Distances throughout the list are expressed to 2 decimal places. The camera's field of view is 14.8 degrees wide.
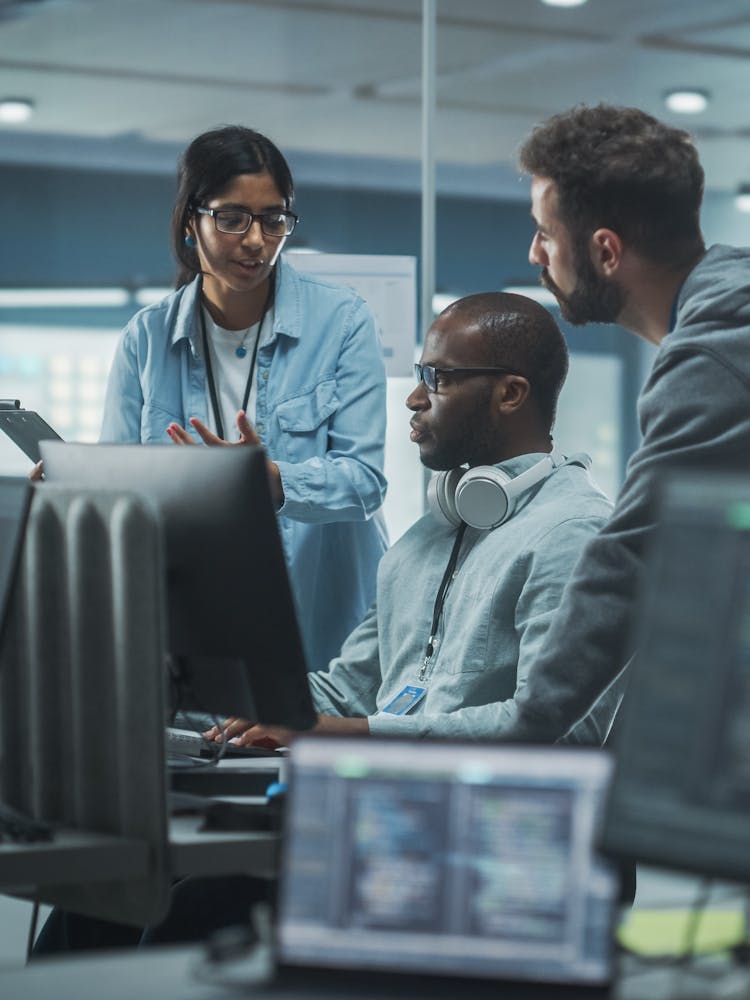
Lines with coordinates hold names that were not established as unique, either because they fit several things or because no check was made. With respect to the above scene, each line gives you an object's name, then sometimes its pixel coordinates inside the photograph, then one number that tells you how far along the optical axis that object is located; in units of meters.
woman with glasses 3.86
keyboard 3.27
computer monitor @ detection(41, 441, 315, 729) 2.89
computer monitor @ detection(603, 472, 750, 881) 2.34
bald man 3.35
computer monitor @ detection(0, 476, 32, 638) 2.77
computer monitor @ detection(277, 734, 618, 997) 2.40
